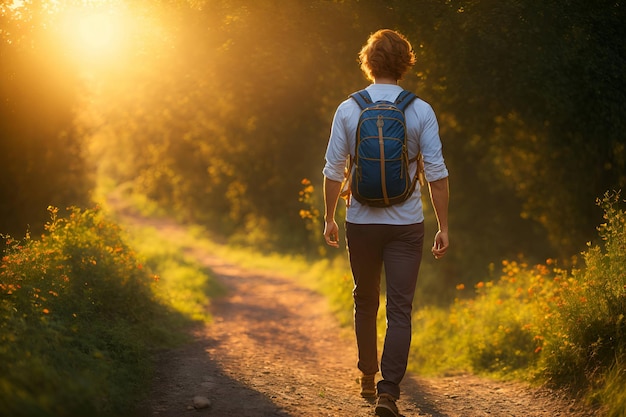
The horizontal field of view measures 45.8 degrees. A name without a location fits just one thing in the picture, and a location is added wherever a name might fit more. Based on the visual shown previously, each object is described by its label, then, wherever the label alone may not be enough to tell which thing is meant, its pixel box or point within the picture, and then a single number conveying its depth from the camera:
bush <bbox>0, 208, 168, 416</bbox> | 3.64
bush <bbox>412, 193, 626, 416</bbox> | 4.99
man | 4.50
